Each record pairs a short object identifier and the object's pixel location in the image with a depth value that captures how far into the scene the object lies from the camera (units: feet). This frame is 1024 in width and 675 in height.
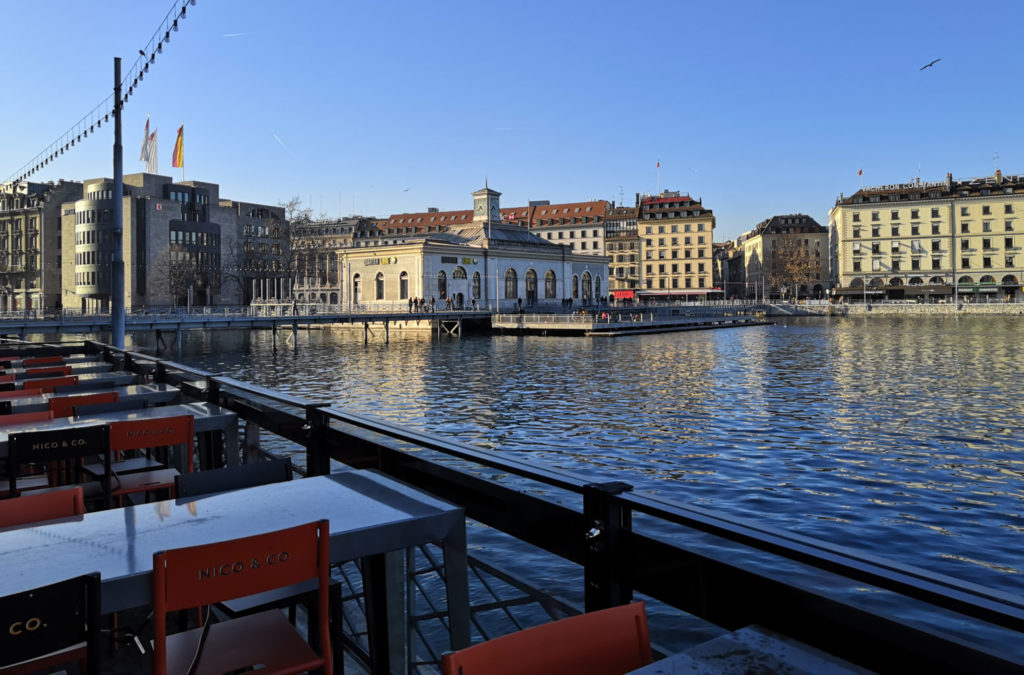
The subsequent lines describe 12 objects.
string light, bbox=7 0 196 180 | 60.77
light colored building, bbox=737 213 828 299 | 419.95
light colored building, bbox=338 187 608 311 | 242.17
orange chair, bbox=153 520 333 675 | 9.43
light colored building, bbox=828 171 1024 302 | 326.44
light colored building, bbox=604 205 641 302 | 414.82
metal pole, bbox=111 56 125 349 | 54.54
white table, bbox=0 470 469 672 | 9.75
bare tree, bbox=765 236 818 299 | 417.69
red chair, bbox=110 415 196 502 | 19.26
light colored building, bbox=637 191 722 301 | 399.24
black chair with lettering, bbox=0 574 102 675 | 7.74
